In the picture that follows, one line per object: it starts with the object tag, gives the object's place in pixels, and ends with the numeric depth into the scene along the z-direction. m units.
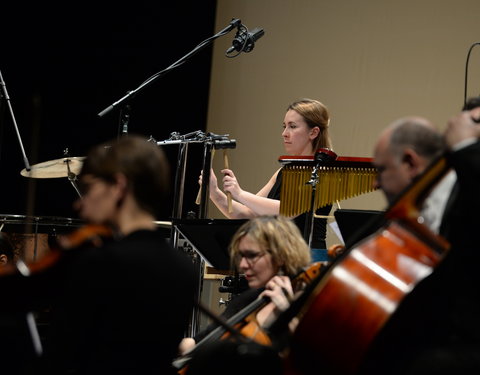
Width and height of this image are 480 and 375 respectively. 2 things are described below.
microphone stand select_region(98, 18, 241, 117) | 9.10
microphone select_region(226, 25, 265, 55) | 9.62
